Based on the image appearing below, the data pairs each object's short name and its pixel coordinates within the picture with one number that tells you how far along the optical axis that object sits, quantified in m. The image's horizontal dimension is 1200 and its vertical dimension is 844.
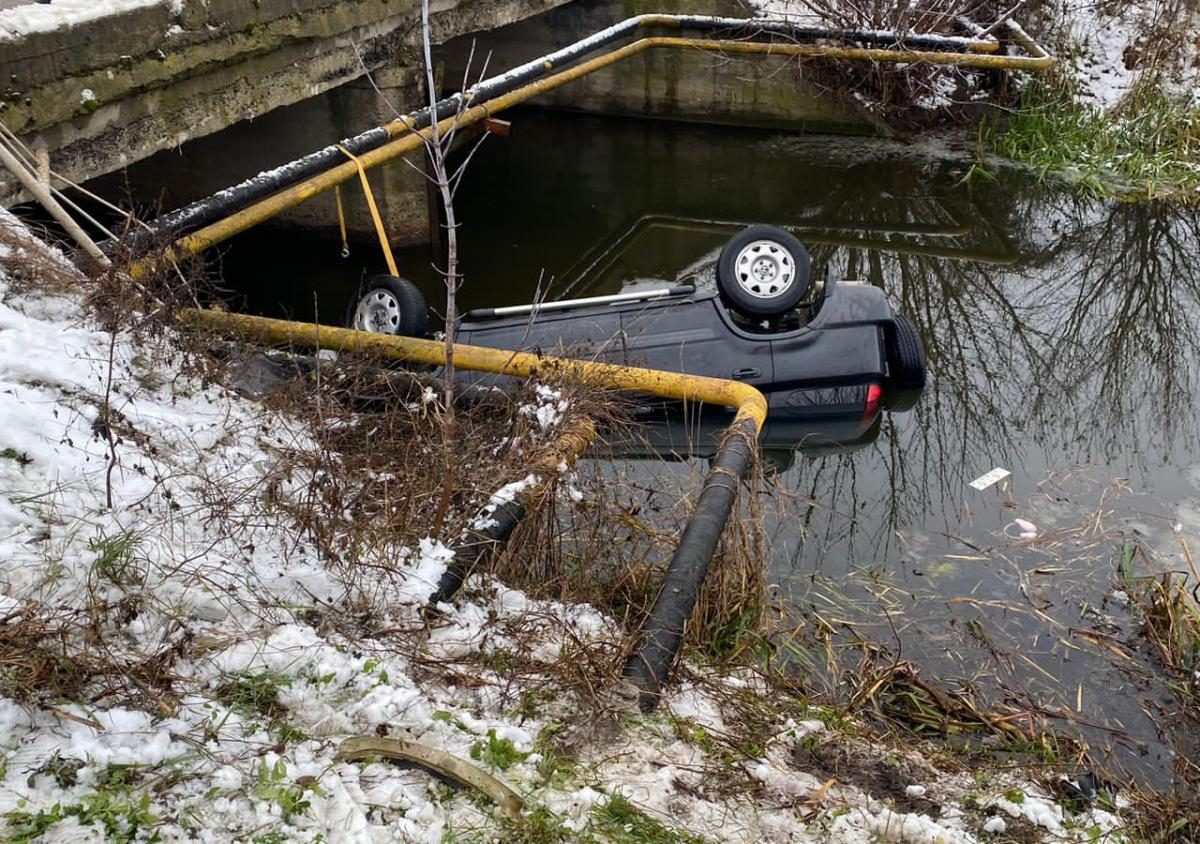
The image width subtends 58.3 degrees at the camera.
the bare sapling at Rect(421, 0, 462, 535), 3.23
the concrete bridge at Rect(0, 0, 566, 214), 5.38
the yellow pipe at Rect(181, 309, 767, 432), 4.80
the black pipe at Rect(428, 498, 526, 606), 3.56
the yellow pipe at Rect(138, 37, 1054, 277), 5.78
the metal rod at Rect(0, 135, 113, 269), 4.57
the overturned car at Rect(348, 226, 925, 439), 6.29
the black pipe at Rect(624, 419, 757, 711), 3.35
